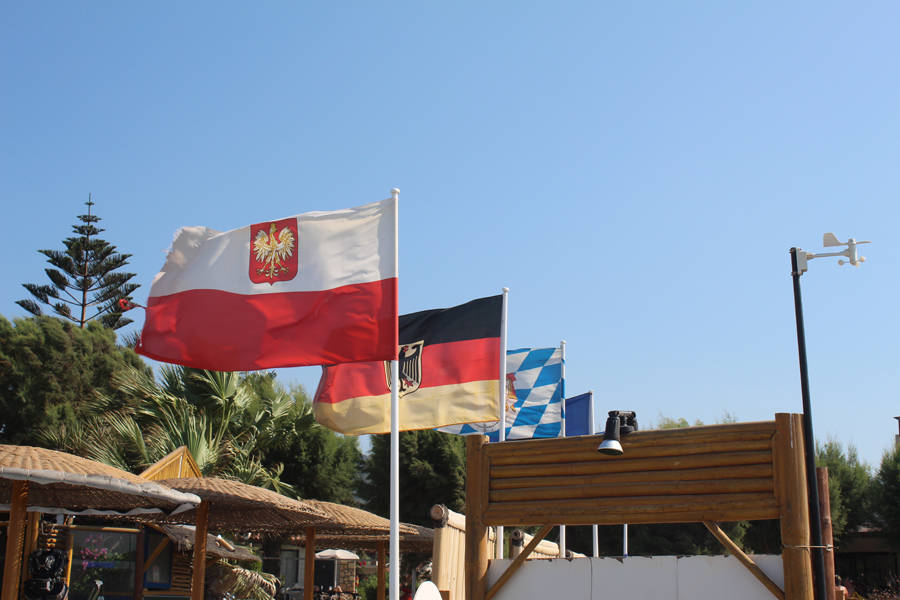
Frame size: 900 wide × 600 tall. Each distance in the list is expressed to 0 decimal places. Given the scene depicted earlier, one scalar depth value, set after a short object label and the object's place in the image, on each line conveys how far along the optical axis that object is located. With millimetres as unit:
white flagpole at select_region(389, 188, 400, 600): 7903
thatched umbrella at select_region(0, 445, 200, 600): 8852
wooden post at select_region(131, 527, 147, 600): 17328
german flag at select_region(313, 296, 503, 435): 11406
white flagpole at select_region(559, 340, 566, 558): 16609
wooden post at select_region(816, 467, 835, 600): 7637
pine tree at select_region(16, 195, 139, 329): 43094
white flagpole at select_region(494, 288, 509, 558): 12508
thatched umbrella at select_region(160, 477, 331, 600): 12533
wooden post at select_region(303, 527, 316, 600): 16906
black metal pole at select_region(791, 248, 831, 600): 7596
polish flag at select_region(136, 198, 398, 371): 9172
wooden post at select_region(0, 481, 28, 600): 9430
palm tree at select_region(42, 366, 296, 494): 21734
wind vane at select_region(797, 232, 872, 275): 10250
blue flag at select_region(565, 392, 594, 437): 19578
